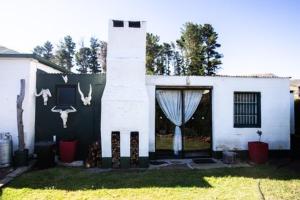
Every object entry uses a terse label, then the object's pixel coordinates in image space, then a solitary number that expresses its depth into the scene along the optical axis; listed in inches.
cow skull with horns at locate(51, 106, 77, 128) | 421.0
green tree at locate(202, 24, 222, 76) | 1368.1
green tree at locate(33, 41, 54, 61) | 2182.6
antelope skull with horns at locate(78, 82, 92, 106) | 423.8
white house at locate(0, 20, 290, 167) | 402.9
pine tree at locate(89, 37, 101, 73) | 1921.8
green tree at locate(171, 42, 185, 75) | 1568.7
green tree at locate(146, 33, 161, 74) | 1456.8
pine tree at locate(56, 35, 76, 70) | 1939.0
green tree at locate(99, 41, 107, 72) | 1872.5
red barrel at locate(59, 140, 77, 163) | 397.4
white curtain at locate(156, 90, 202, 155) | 443.2
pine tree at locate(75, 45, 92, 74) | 1927.5
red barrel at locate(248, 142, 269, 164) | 402.9
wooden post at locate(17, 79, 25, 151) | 373.1
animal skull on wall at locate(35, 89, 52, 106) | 420.2
